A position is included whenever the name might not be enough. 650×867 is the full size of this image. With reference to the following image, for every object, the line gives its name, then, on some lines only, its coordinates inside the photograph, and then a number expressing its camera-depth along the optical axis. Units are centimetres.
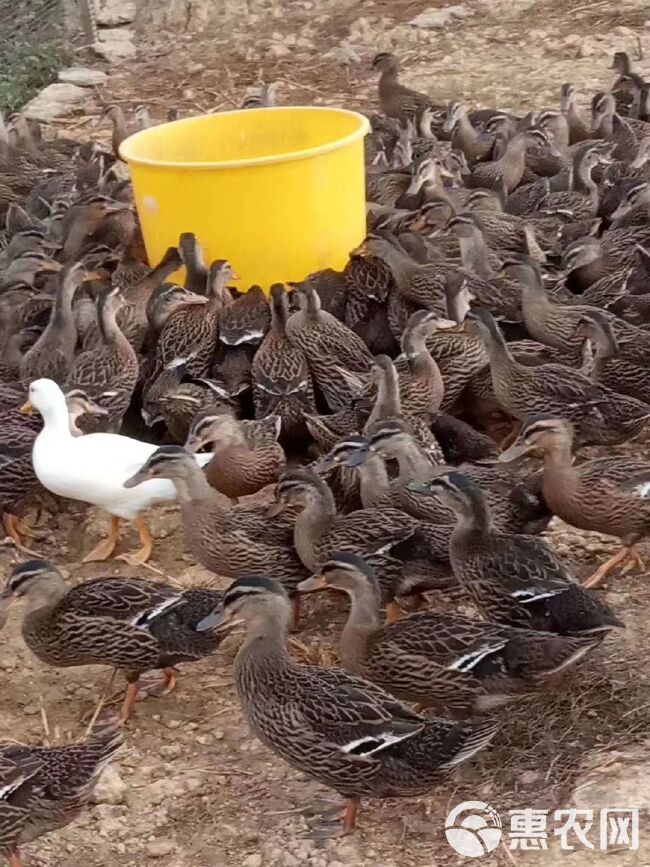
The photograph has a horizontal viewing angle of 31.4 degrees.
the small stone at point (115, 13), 1461
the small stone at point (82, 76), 1320
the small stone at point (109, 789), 422
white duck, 541
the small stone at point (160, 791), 422
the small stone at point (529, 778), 406
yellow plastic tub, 677
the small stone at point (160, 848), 401
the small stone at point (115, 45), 1387
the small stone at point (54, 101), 1237
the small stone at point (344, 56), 1341
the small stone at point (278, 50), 1388
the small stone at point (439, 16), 1408
